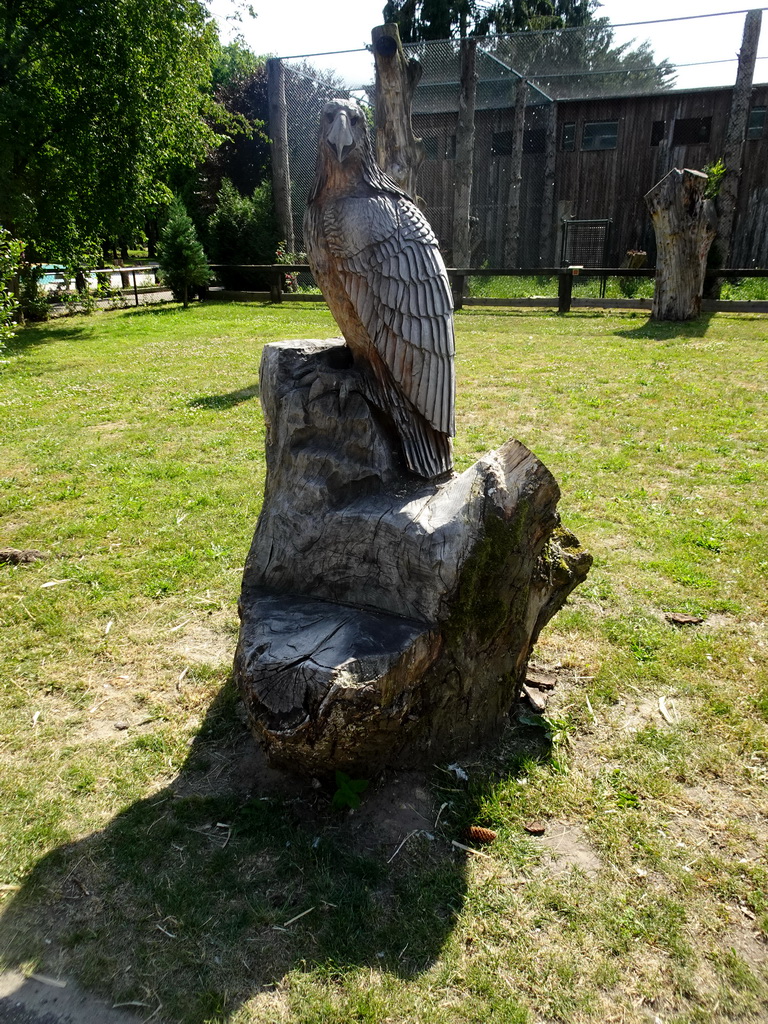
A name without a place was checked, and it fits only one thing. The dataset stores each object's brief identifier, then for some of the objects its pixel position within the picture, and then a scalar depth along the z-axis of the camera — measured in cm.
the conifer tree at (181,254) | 1423
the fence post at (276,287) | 1532
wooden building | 1454
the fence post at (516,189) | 1461
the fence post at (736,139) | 1225
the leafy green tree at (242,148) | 2073
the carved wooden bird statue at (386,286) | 276
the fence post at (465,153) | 1333
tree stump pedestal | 218
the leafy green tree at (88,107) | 1090
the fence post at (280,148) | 1509
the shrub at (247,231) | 1672
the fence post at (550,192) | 1555
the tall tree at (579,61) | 1341
